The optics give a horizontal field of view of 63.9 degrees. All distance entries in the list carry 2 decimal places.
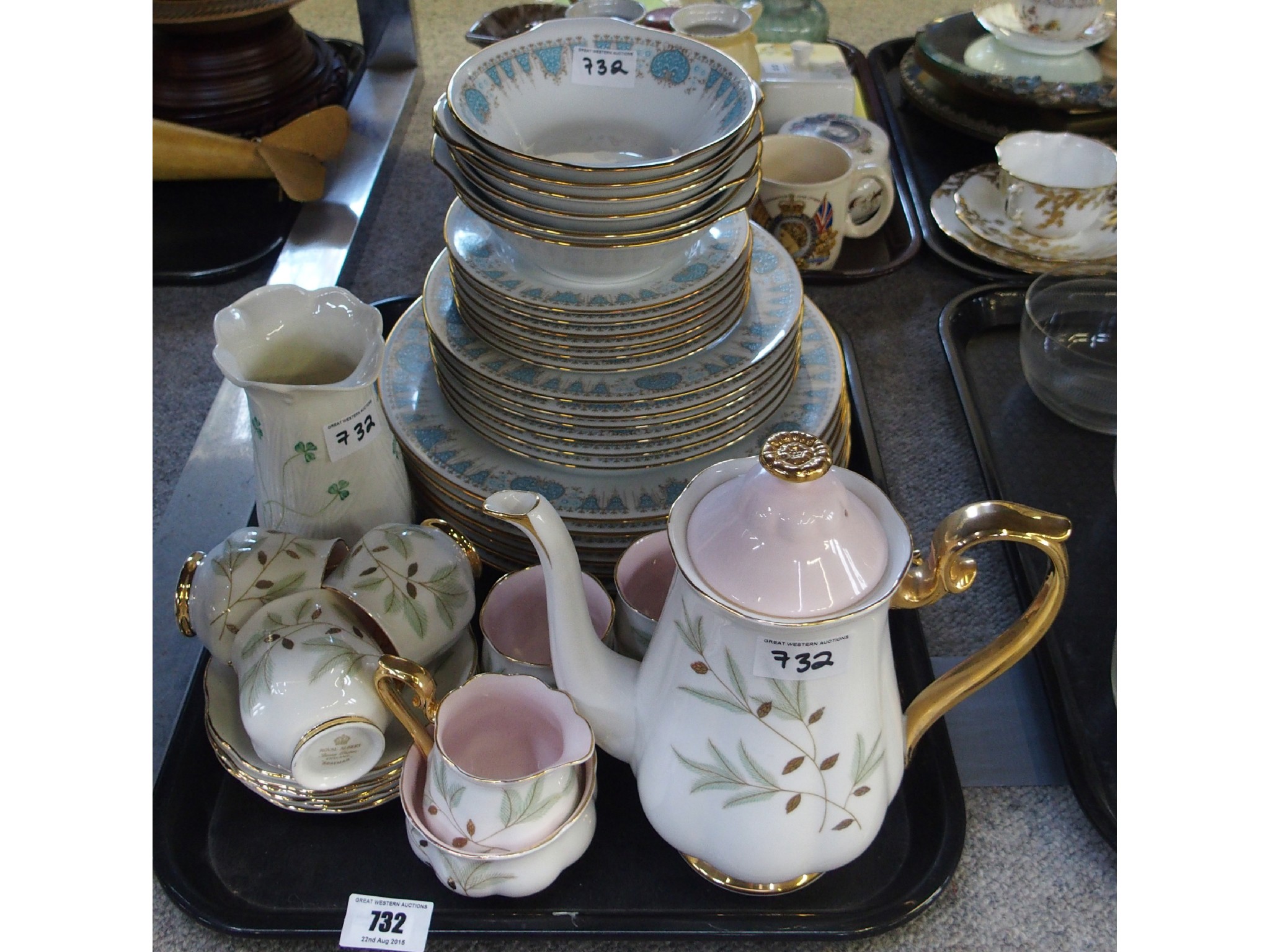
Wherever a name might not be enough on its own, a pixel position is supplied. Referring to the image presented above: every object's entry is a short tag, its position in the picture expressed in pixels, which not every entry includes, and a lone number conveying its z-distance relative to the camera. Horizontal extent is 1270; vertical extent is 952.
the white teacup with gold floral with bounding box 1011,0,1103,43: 1.13
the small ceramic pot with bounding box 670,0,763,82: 1.09
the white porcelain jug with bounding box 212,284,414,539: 0.57
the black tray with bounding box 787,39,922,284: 1.01
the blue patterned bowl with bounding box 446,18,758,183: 0.63
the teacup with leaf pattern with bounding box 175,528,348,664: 0.56
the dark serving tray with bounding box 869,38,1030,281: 1.03
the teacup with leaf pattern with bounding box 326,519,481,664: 0.56
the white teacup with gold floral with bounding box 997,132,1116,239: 0.97
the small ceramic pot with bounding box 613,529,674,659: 0.55
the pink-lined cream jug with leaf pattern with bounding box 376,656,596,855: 0.47
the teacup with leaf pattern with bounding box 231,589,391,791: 0.50
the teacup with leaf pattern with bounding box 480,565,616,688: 0.58
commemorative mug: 0.94
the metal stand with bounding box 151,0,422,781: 0.67
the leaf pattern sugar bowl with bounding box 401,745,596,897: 0.49
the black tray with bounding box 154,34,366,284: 1.02
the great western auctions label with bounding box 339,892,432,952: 0.51
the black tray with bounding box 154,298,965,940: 0.52
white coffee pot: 0.39
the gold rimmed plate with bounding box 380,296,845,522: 0.64
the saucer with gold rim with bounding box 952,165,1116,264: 0.99
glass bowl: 0.83
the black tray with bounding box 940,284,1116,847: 0.62
